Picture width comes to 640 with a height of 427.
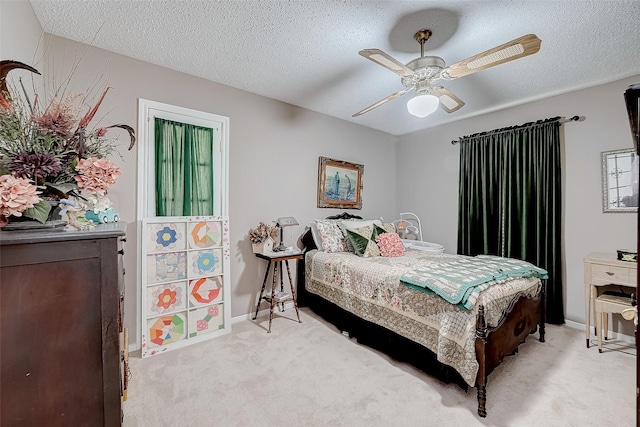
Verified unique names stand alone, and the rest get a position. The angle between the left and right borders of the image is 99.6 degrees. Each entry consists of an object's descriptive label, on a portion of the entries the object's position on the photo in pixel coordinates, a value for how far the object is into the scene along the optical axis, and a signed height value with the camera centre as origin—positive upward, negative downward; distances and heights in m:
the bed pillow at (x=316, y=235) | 3.53 -0.25
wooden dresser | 0.83 -0.37
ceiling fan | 1.65 +1.06
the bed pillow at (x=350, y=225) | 3.43 -0.12
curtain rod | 3.05 +1.11
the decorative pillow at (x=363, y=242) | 3.13 -0.30
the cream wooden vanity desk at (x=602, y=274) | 2.40 -0.54
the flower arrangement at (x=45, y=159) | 0.93 +0.22
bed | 1.82 -0.80
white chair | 2.38 -0.80
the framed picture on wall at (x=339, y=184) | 3.92 +0.50
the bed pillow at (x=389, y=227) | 3.63 -0.15
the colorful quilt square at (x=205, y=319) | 2.72 -1.07
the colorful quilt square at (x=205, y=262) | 2.78 -0.49
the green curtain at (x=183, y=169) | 2.68 +0.49
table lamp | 3.25 -0.08
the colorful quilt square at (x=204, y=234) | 2.79 -0.19
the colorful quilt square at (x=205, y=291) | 2.76 -0.78
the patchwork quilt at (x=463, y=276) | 1.91 -0.48
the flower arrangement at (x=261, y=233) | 3.16 -0.20
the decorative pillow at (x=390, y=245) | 3.18 -0.34
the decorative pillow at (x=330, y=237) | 3.39 -0.26
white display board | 2.54 -0.66
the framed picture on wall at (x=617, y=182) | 2.76 +0.36
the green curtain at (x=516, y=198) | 3.17 +0.24
